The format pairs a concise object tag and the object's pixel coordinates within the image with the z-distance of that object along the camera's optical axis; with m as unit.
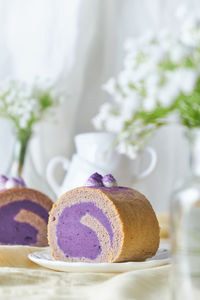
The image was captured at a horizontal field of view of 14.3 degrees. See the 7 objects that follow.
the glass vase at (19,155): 1.15
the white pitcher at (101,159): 0.98
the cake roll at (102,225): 0.80
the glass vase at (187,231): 0.59
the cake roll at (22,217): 0.94
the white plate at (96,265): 0.77
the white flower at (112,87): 0.62
